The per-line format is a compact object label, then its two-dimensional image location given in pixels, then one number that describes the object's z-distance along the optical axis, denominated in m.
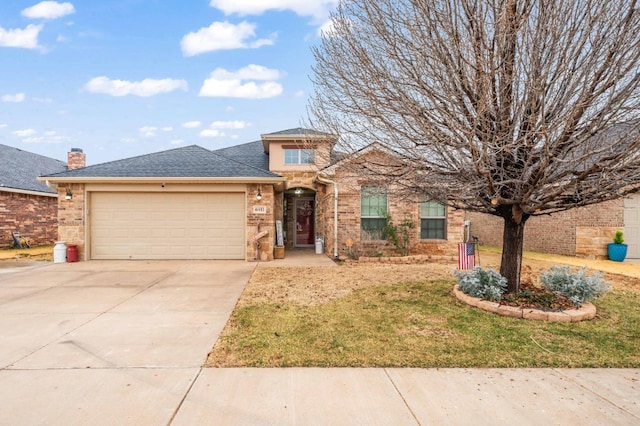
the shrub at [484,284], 5.55
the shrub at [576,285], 5.20
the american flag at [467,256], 7.31
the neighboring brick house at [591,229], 11.37
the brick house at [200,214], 10.66
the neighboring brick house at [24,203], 13.89
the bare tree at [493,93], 3.96
